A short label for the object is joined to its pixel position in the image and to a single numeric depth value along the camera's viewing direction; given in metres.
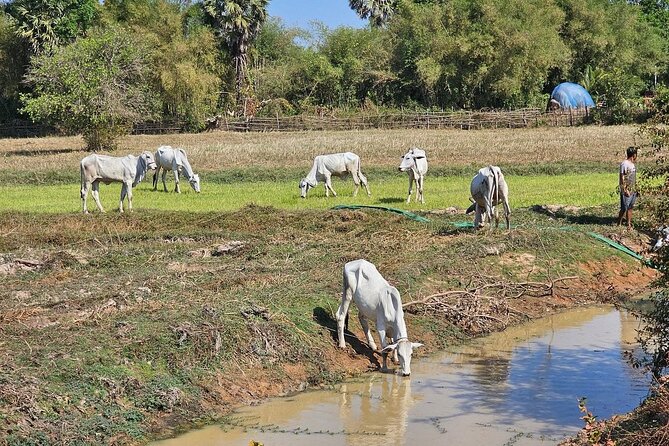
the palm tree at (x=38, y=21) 62.69
